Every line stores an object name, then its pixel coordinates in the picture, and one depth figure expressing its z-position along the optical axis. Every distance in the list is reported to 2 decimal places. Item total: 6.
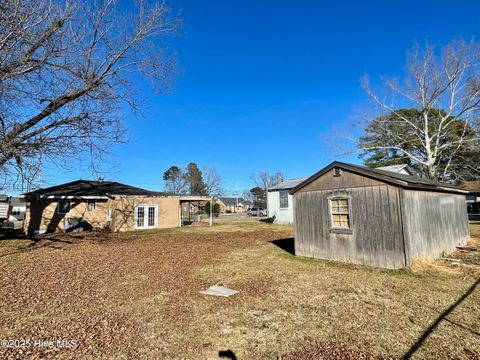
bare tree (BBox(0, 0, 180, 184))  7.54
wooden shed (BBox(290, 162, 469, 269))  7.77
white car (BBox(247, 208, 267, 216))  43.70
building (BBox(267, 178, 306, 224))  23.25
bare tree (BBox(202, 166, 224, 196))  64.94
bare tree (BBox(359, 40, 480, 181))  21.25
